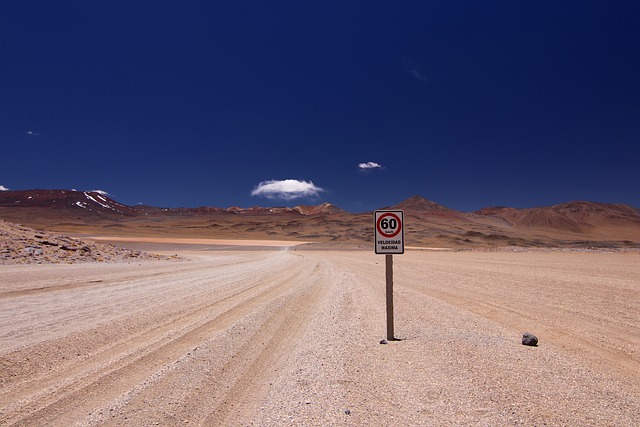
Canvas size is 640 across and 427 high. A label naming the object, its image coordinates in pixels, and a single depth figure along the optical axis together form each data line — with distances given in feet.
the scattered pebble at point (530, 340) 21.58
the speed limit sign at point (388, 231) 22.43
